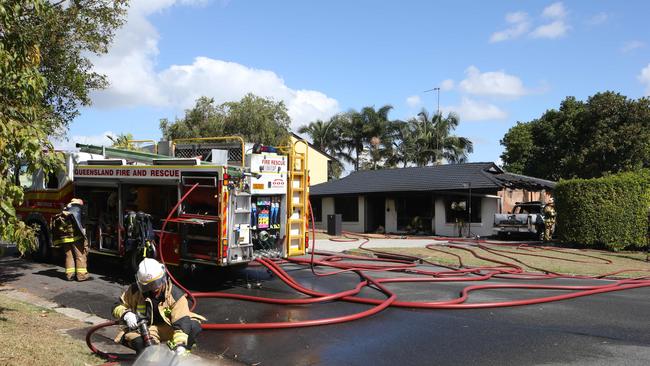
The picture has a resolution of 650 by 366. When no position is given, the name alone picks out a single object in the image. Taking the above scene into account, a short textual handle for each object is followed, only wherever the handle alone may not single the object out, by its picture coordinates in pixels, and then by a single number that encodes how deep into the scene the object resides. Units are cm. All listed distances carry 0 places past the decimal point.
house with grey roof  2489
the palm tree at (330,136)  4588
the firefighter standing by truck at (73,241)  991
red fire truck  881
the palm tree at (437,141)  4216
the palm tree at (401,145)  4238
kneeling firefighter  409
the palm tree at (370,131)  4350
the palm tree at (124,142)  1336
